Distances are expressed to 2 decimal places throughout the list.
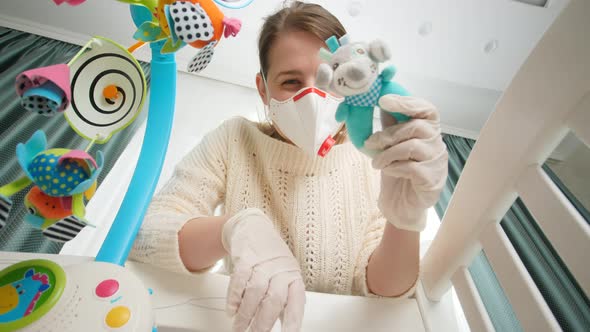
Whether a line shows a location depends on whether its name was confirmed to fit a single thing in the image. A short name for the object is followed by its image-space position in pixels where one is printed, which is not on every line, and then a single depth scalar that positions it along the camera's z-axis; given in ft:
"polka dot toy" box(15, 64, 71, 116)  0.94
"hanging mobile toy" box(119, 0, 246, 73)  1.29
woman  1.44
